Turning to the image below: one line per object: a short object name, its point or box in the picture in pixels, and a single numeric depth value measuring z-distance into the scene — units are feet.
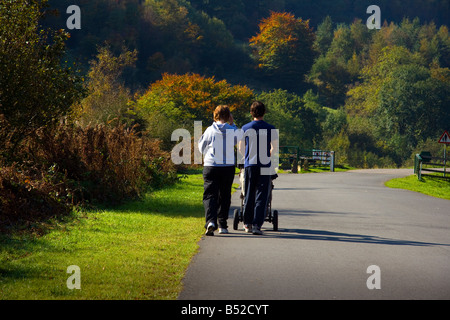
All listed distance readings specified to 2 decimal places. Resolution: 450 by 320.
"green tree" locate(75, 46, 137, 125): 96.71
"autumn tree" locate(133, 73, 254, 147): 154.61
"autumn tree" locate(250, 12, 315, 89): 299.38
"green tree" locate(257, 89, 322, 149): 207.51
